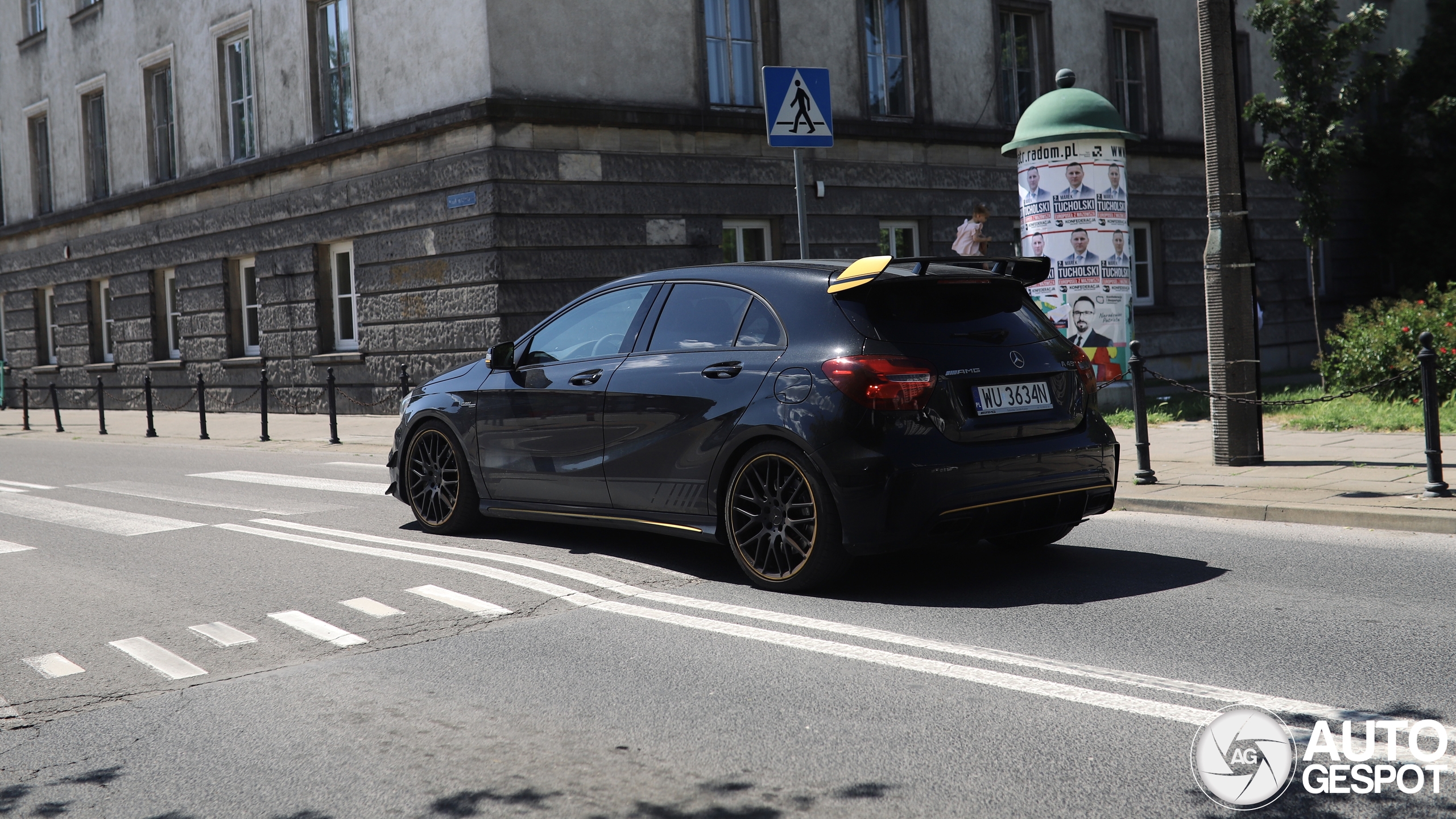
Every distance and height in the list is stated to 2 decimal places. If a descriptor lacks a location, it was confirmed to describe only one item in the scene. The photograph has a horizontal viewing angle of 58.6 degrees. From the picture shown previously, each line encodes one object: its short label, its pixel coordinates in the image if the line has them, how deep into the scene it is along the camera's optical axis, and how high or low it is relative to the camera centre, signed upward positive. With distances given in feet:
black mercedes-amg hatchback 18.56 -0.47
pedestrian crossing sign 32.27 +7.01
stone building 59.16 +12.56
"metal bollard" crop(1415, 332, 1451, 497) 24.73 -1.39
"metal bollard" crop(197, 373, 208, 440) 60.44 +0.59
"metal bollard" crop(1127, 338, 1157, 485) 29.63 -1.34
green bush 41.91 +0.24
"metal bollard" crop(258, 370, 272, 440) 56.84 +0.85
